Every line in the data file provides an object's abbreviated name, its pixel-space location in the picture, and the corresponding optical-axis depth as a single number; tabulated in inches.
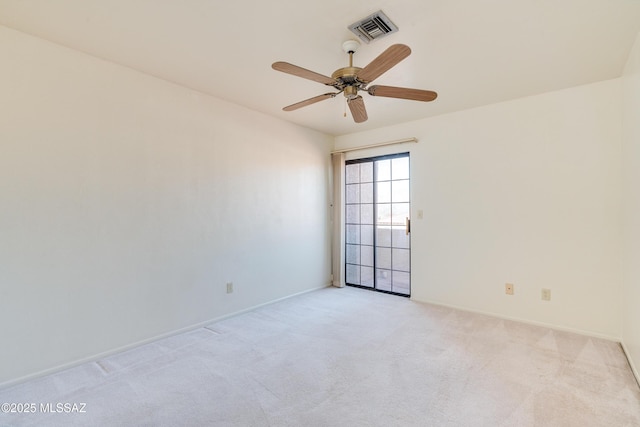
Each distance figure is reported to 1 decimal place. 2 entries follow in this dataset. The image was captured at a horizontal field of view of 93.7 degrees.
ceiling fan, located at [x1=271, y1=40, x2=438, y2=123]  70.4
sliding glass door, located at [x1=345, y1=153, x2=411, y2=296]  171.8
